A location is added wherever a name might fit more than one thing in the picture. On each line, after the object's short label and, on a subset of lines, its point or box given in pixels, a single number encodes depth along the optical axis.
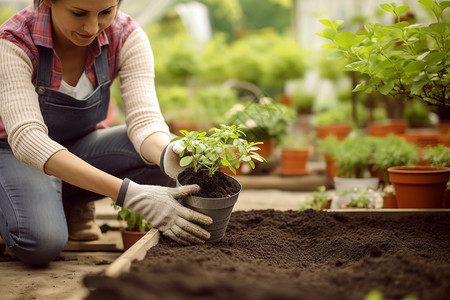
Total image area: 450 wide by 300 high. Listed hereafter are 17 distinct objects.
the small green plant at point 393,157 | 2.65
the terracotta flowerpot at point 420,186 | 2.10
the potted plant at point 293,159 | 3.97
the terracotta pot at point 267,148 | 3.99
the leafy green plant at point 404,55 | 1.59
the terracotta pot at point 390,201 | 2.44
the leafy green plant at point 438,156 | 2.32
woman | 1.70
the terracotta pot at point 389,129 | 4.83
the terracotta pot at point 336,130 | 4.66
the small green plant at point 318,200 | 2.54
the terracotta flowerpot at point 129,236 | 2.18
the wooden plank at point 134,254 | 1.24
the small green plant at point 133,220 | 2.20
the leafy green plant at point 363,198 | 2.42
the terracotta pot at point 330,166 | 3.67
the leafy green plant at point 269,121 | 3.47
